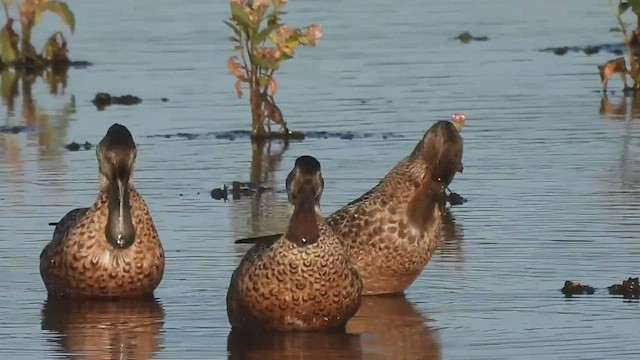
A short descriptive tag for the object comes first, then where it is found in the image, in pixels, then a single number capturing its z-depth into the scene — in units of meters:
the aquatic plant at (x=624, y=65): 17.53
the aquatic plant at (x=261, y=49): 15.30
